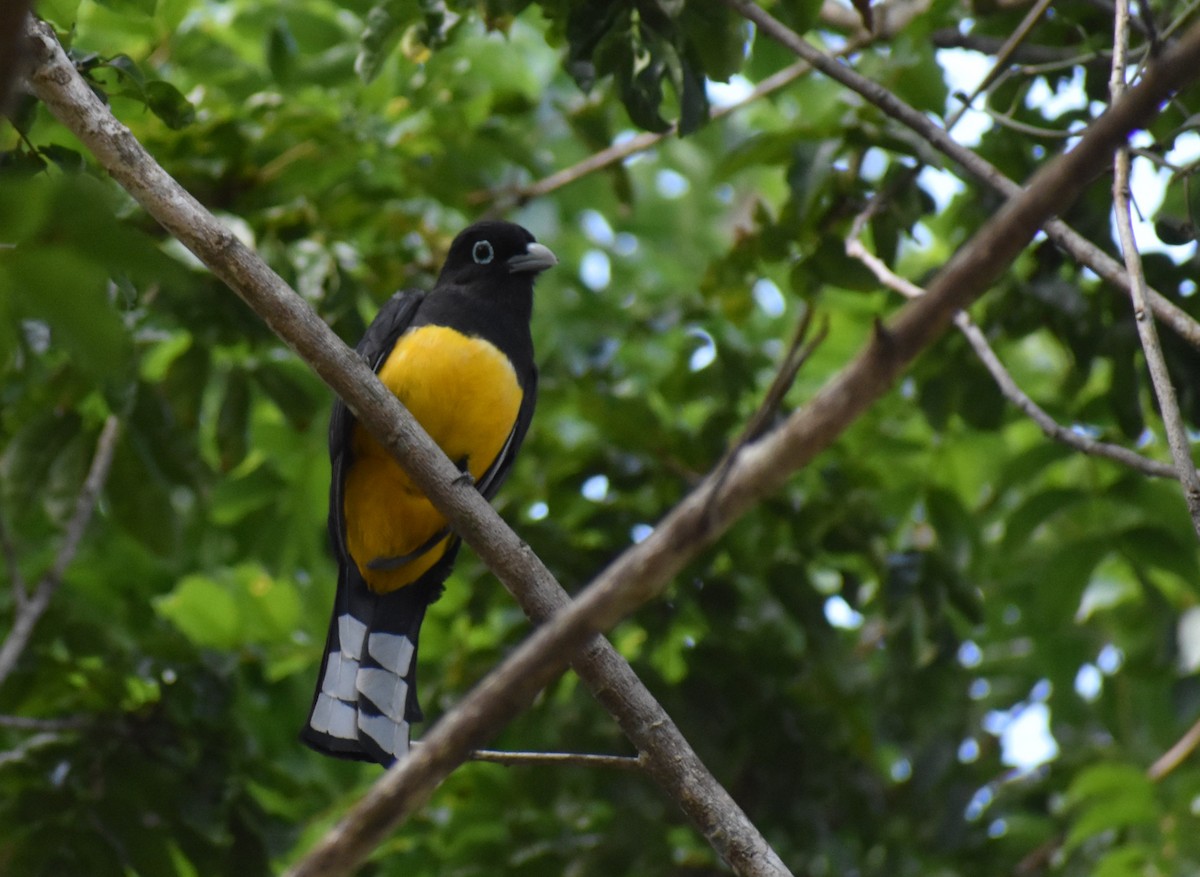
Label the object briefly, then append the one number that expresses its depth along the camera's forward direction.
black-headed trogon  8.60
